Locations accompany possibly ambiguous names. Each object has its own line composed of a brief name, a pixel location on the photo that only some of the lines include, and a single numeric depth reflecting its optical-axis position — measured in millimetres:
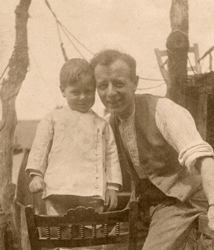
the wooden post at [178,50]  1792
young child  1275
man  1121
